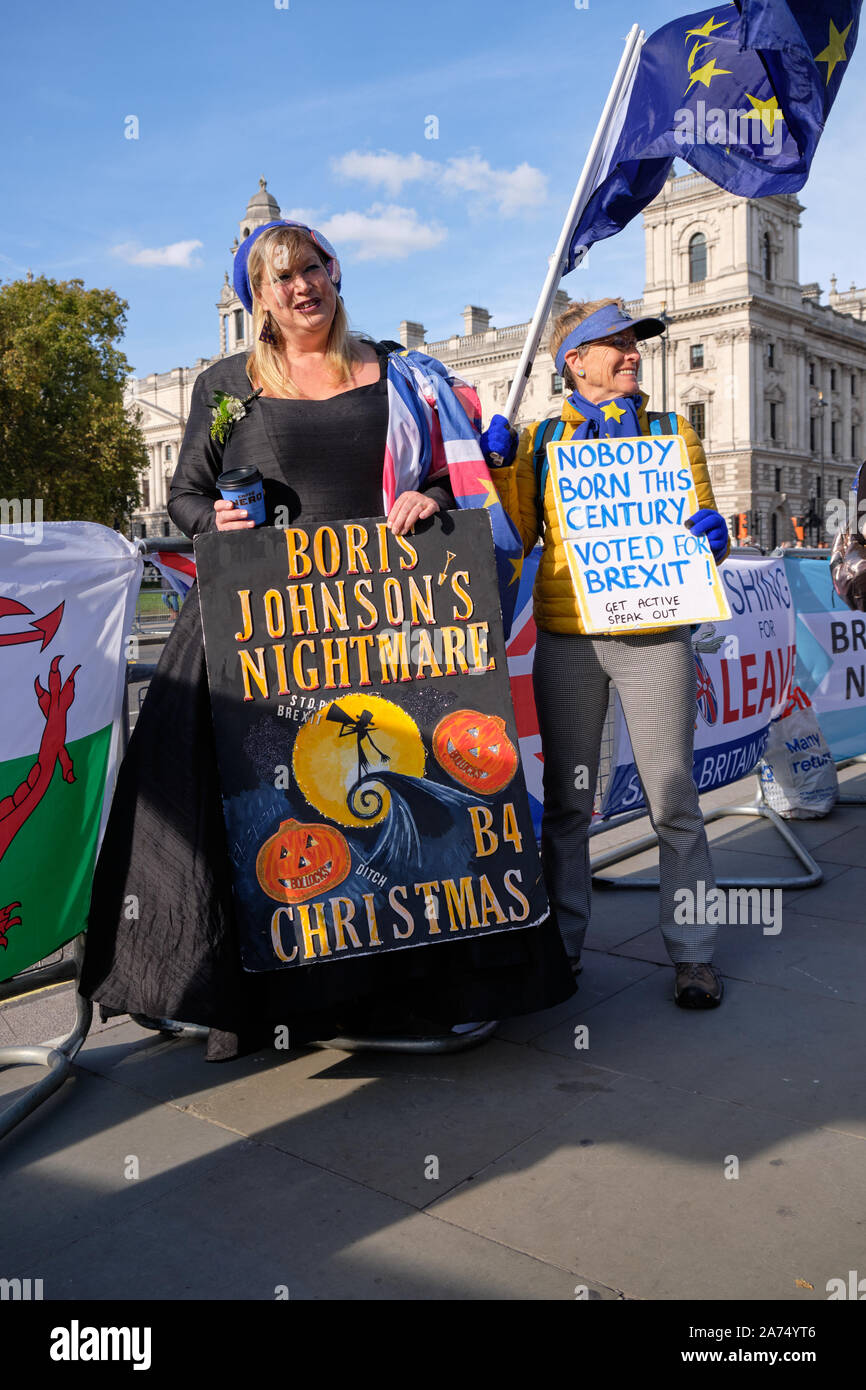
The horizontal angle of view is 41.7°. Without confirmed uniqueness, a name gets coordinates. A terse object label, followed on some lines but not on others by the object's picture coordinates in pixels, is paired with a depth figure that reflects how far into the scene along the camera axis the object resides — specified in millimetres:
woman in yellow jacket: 3242
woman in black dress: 2615
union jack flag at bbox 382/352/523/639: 2771
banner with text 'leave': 4535
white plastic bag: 5457
